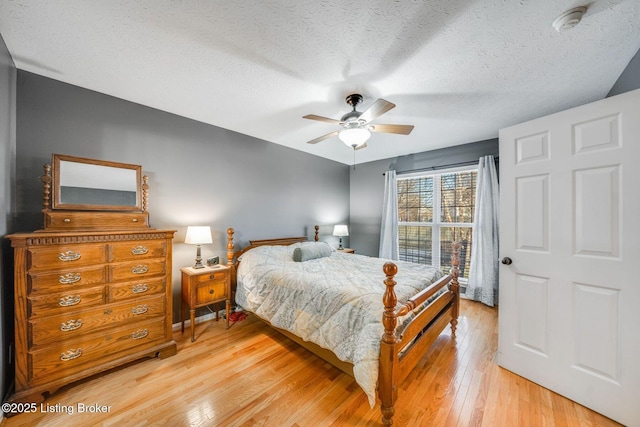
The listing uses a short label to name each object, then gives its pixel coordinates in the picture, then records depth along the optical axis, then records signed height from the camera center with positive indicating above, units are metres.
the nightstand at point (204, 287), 2.50 -0.81
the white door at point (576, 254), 1.47 -0.28
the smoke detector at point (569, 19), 1.31 +1.14
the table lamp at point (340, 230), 4.45 -0.30
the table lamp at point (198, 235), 2.60 -0.23
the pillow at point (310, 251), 3.11 -0.50
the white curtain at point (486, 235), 3.46 -0.30
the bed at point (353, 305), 1.51 -0.78
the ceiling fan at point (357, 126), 2.12 +0.86
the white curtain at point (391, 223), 4.45 -0.16
